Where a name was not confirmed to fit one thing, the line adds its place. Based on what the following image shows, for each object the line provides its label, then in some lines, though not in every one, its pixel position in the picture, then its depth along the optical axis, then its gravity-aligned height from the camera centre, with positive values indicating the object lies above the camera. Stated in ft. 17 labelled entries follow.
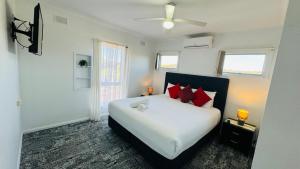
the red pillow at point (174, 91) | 12.42 -2.12
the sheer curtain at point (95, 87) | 10.94 -2.10
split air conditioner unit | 11.15 +2.40
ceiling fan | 6.70 +2.56
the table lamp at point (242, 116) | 9.02 -2.90
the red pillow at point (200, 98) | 10.57 -2.19
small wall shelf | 10.27 -0.86
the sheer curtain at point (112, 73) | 12.09 -0.90
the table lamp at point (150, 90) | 15.96 -2.81
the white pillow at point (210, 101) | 10.52 -2.37
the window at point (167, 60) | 14.72 +0.88
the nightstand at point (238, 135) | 8.30 -4.04
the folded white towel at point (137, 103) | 8.84 -2.54
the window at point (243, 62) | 9.48 +0.81
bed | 5.97 -3.00
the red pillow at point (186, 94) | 11.21 -2.15
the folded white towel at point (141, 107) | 8.33 -2.60
